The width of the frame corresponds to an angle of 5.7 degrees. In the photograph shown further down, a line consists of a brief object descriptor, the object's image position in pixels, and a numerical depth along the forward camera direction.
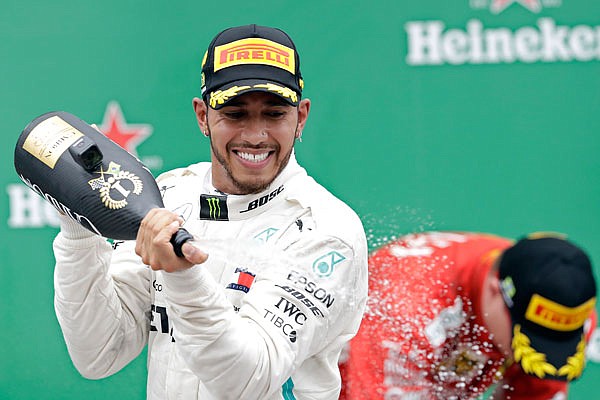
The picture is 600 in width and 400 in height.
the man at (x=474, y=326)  9.57
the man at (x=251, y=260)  8.90
